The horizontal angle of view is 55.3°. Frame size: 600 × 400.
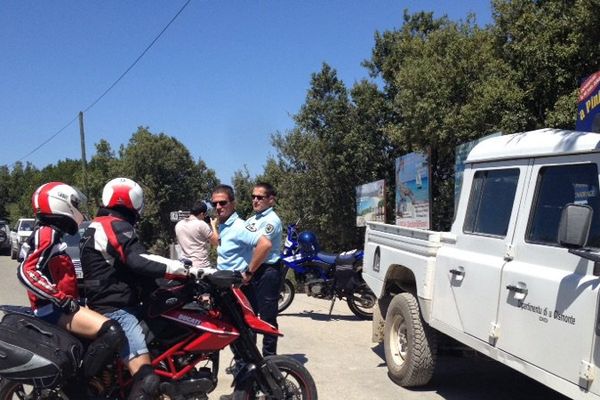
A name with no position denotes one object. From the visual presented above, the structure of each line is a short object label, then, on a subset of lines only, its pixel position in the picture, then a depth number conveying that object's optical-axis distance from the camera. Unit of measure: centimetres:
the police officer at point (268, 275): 549
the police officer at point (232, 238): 541
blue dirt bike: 902
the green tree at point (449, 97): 1159
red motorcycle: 373
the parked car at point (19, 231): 2513
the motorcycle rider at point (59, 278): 356
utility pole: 3097
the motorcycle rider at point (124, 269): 363
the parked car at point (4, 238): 3100
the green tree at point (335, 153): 2194
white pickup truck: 335
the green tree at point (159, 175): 3938
